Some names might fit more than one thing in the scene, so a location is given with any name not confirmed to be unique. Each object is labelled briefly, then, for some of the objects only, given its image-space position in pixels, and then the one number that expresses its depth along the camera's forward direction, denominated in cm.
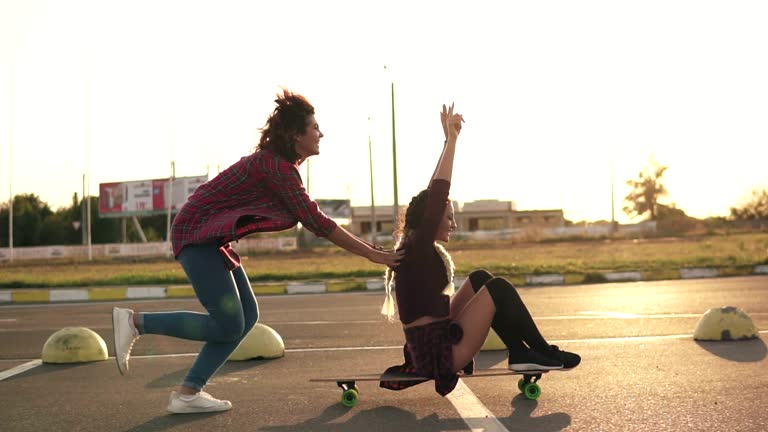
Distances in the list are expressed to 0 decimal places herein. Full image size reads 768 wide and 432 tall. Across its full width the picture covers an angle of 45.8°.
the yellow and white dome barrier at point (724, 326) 802
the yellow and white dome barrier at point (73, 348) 794
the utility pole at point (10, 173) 5544
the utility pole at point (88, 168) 5472
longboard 518
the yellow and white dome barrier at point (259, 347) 776
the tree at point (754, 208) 9300
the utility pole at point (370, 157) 5353
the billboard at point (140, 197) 6756
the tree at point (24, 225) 8775
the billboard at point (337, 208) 9956
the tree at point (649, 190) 10500
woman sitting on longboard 491
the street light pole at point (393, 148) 3312
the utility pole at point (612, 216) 7904
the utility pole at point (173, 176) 5886
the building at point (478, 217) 11125
